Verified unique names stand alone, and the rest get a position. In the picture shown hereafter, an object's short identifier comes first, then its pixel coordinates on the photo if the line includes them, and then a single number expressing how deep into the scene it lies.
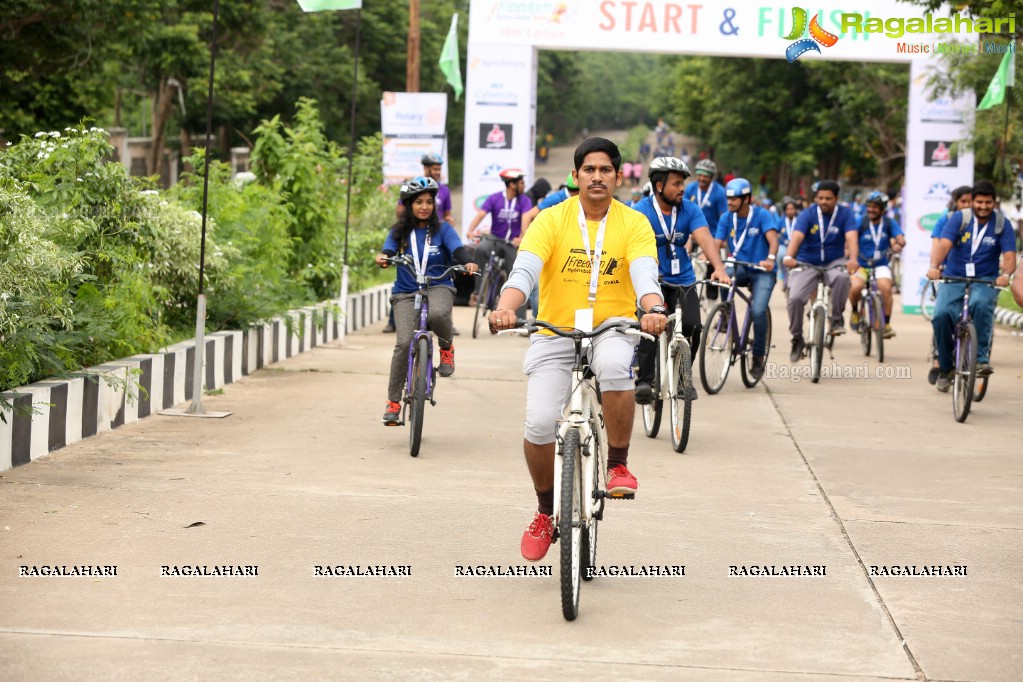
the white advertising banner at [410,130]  24.59
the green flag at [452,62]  26.89
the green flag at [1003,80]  19.73
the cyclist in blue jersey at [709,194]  14.48
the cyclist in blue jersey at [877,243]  15.85
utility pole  27.88
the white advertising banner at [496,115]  23.00
